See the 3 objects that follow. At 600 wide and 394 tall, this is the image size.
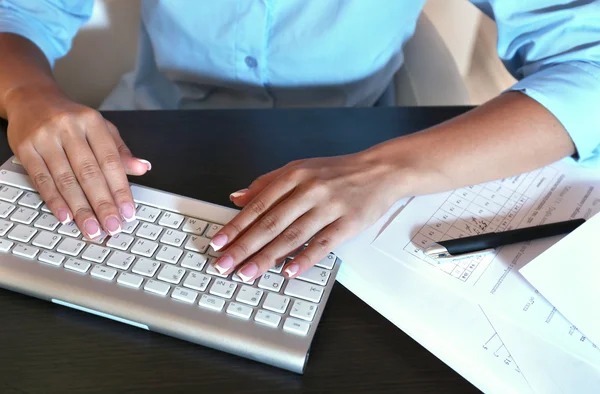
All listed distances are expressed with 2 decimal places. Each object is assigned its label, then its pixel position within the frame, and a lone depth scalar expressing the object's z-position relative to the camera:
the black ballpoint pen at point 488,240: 0.49
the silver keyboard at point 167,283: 0.41
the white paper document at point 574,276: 0.45
